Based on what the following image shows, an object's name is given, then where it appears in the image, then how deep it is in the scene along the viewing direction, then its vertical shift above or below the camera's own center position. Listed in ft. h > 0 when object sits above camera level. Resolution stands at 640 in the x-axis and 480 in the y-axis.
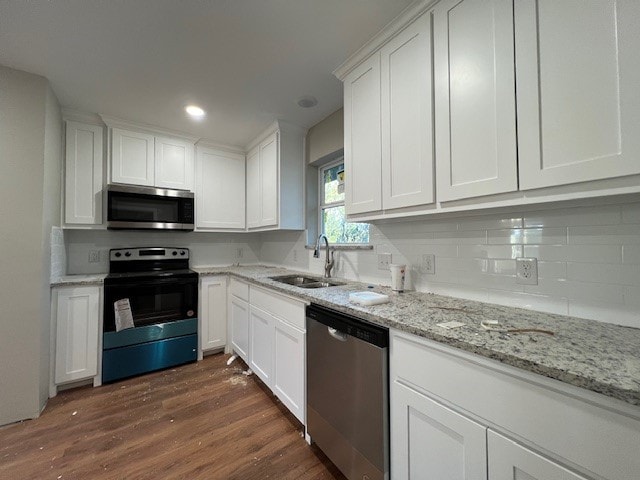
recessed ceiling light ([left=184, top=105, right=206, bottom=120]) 7.46 +3.98
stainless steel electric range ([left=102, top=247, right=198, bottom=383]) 7.45 -2.13
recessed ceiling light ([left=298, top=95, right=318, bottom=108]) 7.05 +3.99
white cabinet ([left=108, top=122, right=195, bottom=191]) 8.24 +2.96
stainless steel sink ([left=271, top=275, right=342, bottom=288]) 6.91 -1.05
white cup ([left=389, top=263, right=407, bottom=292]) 5.29 -0.69
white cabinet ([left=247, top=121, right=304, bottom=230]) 8.48 +2.28
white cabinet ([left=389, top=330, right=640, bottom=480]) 1.96 -1.66
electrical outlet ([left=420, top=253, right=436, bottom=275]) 5.13 -0.40
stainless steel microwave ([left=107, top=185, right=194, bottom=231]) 7.95 +1.23
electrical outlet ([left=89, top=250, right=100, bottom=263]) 8.69 -0.34
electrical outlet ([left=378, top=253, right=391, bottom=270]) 6.03 -0.39
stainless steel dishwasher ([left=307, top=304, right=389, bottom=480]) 3.59 -2.34
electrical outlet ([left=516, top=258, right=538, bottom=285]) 3.85 -0.42
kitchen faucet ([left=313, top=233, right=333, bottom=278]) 7.31 -0.61
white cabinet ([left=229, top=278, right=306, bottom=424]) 5.33 -2.36
